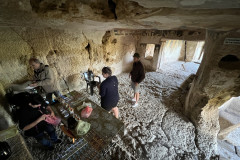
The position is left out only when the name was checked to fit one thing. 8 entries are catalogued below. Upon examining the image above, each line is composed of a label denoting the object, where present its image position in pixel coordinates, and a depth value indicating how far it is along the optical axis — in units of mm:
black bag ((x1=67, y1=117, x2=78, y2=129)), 1812
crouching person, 1707
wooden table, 1623
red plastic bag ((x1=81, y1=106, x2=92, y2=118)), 2064
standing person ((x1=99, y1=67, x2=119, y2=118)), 2236
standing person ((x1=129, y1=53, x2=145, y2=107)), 3185
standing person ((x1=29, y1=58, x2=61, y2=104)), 2440
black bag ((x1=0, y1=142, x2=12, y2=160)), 1087
